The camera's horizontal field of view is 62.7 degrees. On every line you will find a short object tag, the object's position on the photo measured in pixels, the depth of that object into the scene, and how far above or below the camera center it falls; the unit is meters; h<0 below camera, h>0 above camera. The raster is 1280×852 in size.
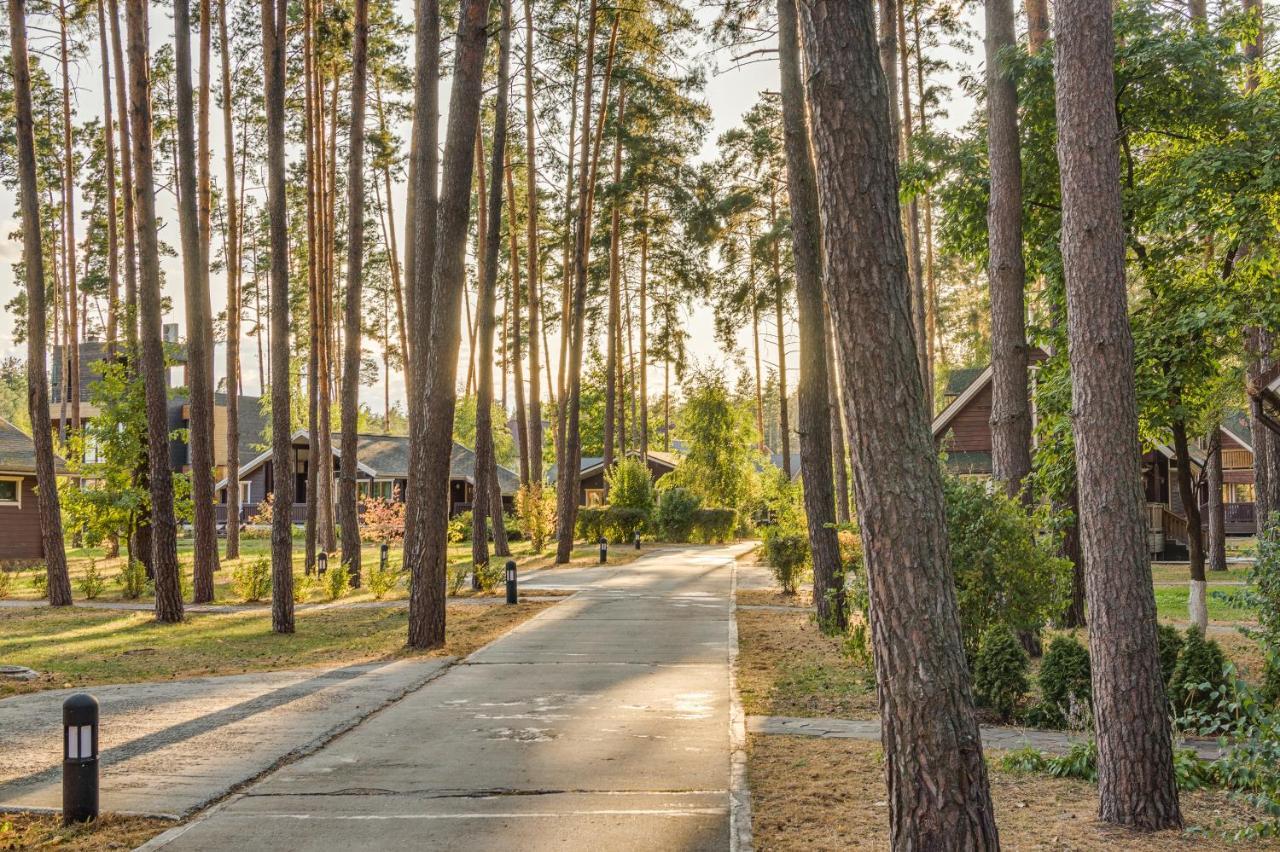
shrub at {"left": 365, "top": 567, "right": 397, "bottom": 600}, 21.34 -2.00
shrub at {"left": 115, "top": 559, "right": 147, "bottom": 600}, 21.56 -1.79
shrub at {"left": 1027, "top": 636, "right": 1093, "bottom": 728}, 9.09 -1.96
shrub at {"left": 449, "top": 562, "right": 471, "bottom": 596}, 21.81 -2.09
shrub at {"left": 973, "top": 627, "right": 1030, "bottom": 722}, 9.48 -1.91
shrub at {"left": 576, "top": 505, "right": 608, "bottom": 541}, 42.38 -1.84
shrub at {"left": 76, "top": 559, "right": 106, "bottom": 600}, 21.63 -1.88
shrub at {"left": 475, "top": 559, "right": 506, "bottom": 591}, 22.19 -2.05
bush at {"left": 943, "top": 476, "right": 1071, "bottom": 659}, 9.97 -0.99
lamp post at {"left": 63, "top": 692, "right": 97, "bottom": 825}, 6.17 -1.57
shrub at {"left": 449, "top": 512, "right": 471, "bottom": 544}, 38.75 -1.80
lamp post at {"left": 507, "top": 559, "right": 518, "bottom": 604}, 19.38 -1.96
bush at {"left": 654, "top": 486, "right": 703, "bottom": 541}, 44.62 -1.71
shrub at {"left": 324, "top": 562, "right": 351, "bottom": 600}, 21.53 -1.97
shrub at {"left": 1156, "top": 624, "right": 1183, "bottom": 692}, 9.36 -1.74
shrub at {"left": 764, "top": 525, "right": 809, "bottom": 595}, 21.41 -1.74
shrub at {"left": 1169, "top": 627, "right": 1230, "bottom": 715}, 8.97 -1.83
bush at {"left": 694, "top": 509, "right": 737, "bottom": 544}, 45.58 -2.31
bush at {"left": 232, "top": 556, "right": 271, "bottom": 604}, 20.67 -1.86
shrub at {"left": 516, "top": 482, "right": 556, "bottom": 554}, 36.25 -1.16
